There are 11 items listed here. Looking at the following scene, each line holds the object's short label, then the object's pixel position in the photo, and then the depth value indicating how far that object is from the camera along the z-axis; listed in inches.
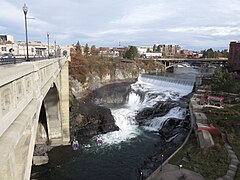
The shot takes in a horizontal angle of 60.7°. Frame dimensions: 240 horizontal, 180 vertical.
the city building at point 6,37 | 3327.8
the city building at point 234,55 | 2237.5
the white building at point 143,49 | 7082.7
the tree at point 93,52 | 3409.5
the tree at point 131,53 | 3678.4
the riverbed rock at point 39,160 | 834.8
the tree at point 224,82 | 1534.2
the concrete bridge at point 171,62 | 3474.4
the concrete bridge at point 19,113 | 191.2
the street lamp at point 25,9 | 471.4
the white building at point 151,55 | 5322.8
